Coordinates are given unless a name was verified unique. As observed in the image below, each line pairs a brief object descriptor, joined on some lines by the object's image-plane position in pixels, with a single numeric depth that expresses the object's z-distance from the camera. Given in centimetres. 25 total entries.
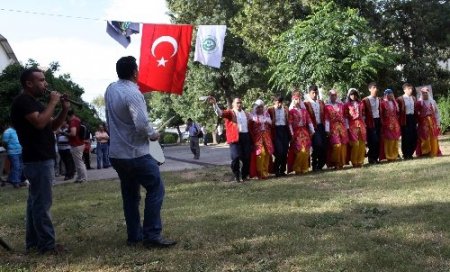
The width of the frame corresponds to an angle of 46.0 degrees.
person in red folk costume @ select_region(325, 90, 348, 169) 1131
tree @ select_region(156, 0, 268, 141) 3566
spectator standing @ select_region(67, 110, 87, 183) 1198
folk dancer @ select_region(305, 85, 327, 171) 1124
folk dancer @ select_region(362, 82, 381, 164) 1167
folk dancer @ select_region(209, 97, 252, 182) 1040
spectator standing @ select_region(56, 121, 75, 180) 1285
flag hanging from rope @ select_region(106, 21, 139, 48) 1306
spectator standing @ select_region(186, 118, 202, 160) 1886
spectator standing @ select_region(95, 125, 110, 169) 1656
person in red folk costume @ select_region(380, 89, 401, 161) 1180
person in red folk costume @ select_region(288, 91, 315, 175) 1097
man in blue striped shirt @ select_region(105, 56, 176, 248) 508
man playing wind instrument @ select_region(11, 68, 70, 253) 496
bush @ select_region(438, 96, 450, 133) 2422
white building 4298
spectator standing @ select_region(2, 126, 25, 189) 1195
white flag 1321
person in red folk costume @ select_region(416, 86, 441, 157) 1223
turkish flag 1188
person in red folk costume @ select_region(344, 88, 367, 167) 1145
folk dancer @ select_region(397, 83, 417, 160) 1213
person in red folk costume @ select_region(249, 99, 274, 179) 1071
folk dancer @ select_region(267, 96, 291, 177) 1095
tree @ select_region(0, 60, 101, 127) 1994
